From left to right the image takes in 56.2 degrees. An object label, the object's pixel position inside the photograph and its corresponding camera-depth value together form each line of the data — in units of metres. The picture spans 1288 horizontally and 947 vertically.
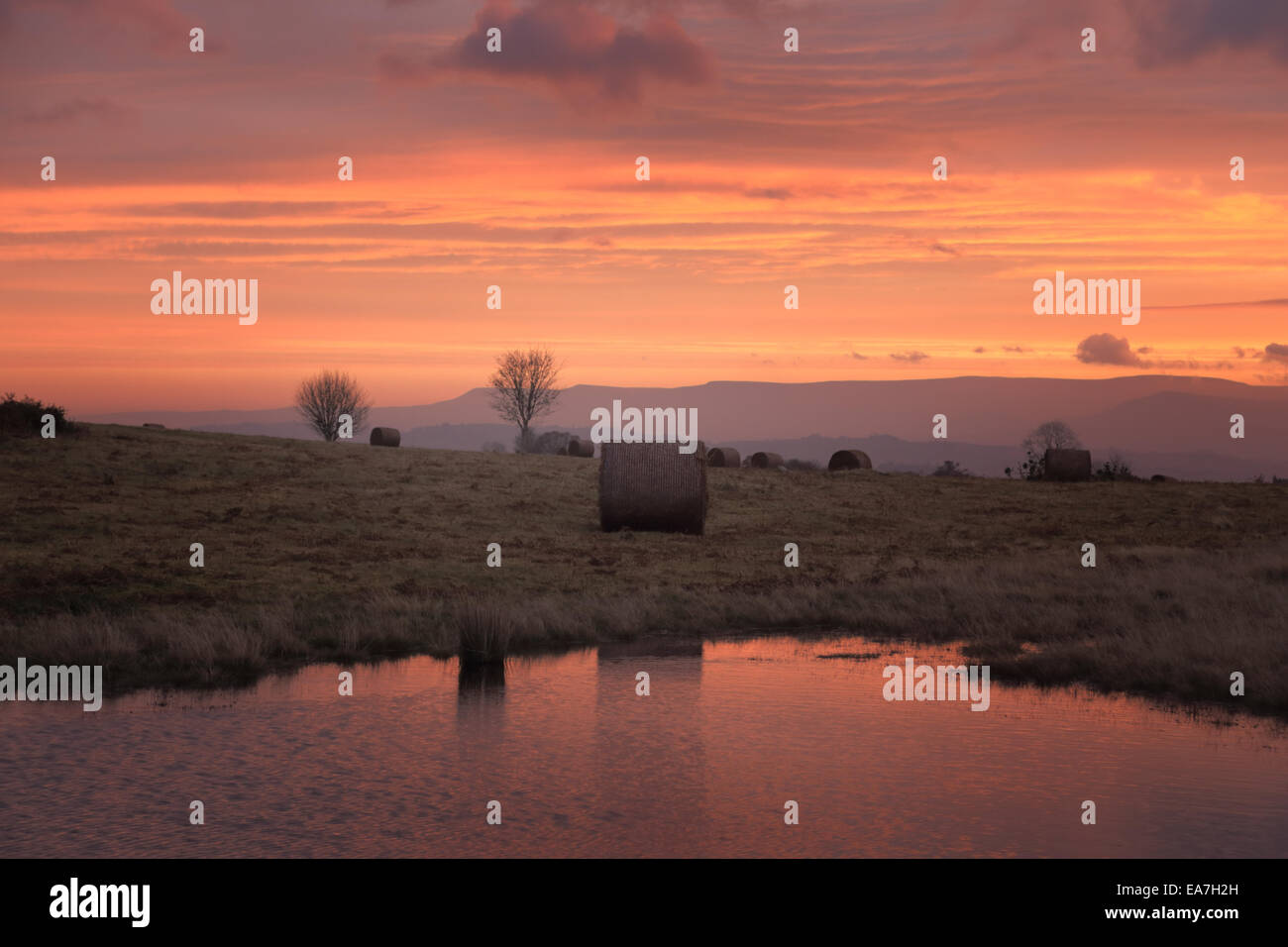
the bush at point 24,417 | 37.47
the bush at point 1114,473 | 51.72
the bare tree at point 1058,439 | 70.39
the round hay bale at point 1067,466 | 49.97
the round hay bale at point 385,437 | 62.41
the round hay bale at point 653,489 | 31.45
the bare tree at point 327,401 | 112.69
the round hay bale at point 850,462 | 53.66
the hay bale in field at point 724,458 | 55.84
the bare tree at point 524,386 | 111.31
